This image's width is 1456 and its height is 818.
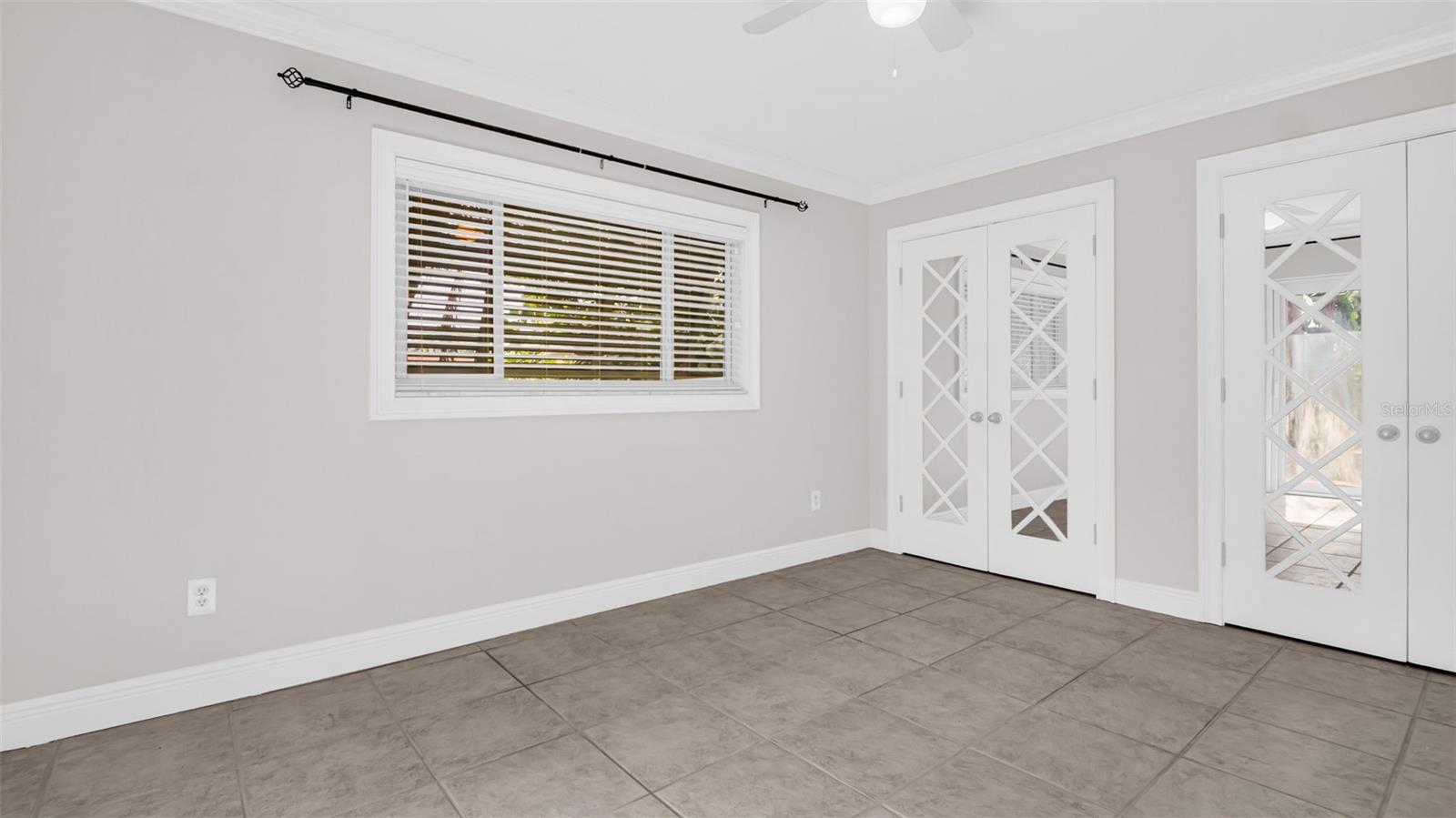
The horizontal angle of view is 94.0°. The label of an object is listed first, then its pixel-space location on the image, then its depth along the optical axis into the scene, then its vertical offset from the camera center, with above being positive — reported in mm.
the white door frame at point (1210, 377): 3174 +173
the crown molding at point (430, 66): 2428 +1445
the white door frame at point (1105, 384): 3531 +154
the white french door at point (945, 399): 4129 +95
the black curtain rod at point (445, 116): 2518 +1254
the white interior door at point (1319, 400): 2762 +58
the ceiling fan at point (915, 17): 2119 +1287
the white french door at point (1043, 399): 3658 +82
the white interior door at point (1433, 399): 2635 +57
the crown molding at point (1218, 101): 2670 +1447
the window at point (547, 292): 2879 +594
